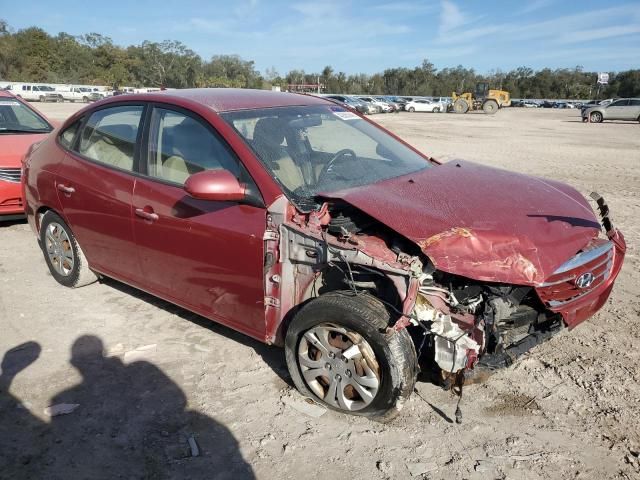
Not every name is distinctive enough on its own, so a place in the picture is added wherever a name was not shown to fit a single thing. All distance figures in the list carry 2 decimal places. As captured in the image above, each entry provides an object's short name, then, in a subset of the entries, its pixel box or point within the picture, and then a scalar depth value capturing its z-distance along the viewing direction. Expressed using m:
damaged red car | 2.67
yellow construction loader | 47.28
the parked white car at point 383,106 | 45.53
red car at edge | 6.27
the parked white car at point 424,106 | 49.84
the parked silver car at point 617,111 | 31.41
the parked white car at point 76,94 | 51.72
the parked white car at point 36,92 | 49.00
